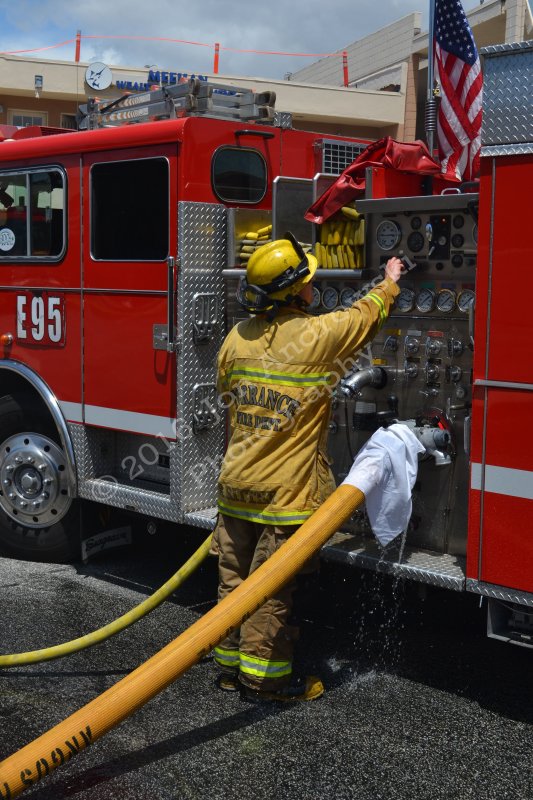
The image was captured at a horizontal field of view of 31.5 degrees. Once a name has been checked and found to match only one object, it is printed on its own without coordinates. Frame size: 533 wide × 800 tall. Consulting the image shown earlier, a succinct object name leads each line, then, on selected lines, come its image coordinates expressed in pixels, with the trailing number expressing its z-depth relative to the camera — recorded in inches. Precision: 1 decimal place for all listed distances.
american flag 215.3
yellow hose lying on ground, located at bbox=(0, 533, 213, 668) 173.3
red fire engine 147.3
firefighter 159.3
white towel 156.6
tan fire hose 123.3
